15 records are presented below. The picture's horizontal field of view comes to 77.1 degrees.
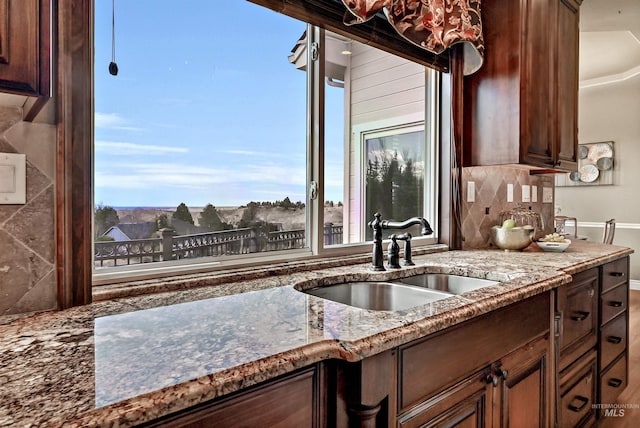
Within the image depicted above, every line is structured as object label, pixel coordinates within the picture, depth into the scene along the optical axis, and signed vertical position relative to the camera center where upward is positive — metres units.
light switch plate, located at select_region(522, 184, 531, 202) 2.91 +0.09
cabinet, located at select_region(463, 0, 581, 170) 2.21 +0.68
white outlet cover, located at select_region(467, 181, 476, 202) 2.47 +0.09
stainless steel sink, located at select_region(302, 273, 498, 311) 1.51 -0.34
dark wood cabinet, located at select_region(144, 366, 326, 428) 0.65 -0.36
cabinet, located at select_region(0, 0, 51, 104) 0.72 +0.29
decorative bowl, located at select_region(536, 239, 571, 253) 2.38 -0.24
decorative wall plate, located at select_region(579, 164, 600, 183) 5.70 +0.46
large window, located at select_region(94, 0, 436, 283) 1.28 +0.26
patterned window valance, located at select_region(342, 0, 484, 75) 1.57 +0.86
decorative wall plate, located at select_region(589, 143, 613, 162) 5.59 +0.76
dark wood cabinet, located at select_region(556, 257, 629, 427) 1.80 -0.70
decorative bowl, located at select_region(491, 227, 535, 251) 2.40 -0.20
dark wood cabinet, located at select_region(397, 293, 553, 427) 1.00 -0.49
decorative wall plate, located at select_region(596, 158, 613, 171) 5.57 +0.58
